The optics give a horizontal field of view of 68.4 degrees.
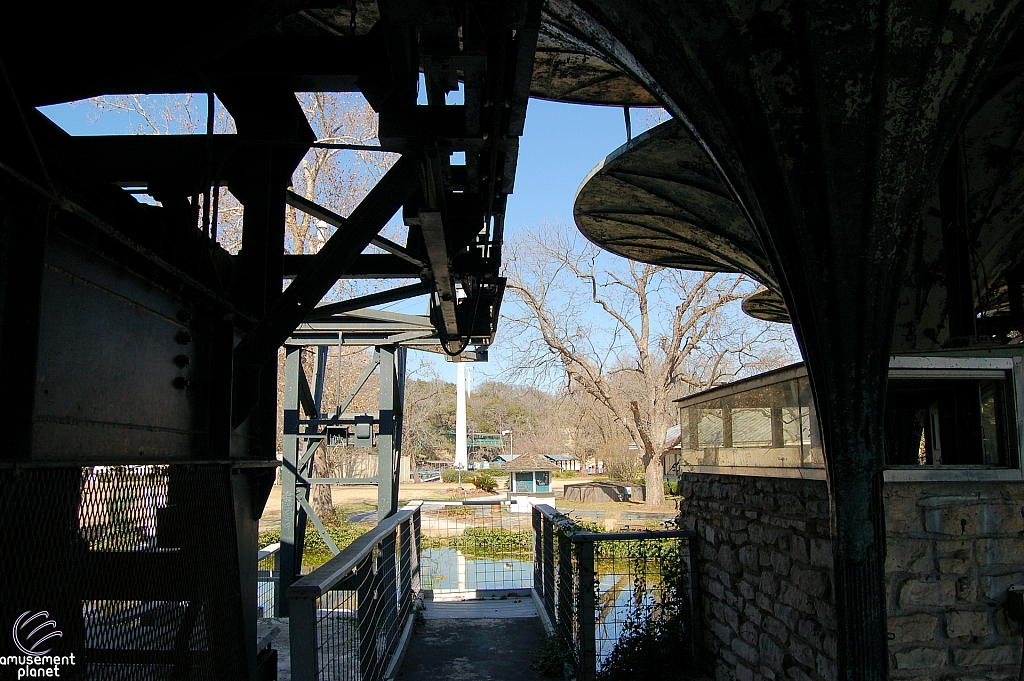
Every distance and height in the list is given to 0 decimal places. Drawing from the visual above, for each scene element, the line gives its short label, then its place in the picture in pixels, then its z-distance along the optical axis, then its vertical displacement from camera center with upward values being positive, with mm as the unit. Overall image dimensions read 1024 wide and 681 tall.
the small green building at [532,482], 29469 -2154
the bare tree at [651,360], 27484 +2501
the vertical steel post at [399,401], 10766 +405
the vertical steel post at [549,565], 7953 -1489
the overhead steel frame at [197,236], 1987 +724
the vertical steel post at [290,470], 10281 -555
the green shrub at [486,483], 36688 -2693
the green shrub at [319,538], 17109 -2619
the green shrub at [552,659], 6566 -2063
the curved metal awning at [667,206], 5605 +1872
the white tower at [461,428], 44625 +25
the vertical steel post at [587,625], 6137 -1614
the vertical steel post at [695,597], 6703 -1527
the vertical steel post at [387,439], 10484 -138
